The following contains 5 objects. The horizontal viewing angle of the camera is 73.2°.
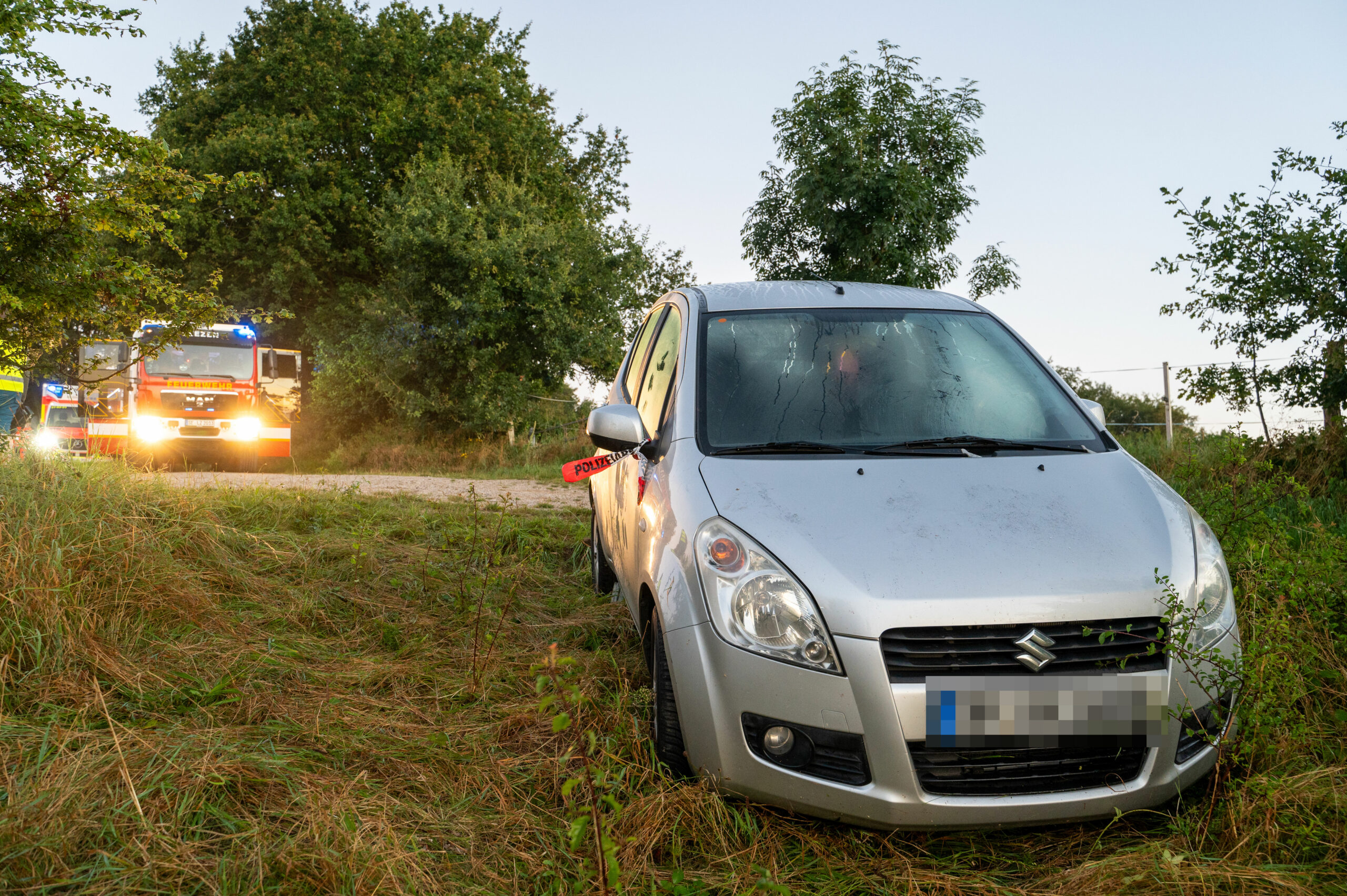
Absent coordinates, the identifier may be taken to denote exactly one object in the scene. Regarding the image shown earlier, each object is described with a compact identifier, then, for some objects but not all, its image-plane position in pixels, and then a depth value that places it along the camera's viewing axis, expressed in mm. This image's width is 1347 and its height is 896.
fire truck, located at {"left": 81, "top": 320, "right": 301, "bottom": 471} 15500
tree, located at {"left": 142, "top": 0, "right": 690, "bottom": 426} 18234
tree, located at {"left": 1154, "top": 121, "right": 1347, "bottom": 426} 7434
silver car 2207
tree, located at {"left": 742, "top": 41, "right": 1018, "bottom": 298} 11750
